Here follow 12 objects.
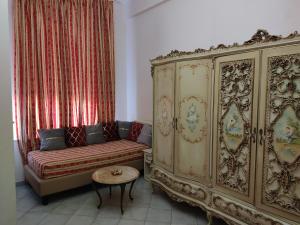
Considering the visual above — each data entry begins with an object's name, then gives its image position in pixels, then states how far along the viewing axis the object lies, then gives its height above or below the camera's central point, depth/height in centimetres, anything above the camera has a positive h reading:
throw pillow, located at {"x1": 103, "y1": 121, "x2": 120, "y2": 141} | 439 -59
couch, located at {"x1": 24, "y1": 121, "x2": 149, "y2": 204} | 304 -91
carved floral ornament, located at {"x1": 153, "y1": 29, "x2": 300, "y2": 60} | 187 +51
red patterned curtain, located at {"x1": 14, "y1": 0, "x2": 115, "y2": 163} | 362 +59
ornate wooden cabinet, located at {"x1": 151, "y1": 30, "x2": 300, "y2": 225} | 189 -28
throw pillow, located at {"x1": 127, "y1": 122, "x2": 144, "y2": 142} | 437 -58
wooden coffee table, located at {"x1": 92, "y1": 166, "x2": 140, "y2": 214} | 277 -95
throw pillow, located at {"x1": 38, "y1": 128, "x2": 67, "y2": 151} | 364 -62
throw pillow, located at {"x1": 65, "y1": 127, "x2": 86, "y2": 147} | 393 -62
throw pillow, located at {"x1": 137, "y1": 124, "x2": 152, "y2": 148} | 410 -63
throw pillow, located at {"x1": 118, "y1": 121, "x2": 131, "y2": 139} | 452 -54
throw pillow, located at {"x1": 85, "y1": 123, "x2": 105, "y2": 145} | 409 -61
